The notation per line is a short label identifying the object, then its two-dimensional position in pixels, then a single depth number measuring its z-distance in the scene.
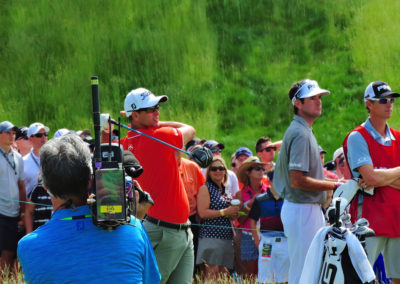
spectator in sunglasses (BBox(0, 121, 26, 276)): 18.33
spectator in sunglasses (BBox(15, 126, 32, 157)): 20.81
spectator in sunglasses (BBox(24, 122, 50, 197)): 19.17
